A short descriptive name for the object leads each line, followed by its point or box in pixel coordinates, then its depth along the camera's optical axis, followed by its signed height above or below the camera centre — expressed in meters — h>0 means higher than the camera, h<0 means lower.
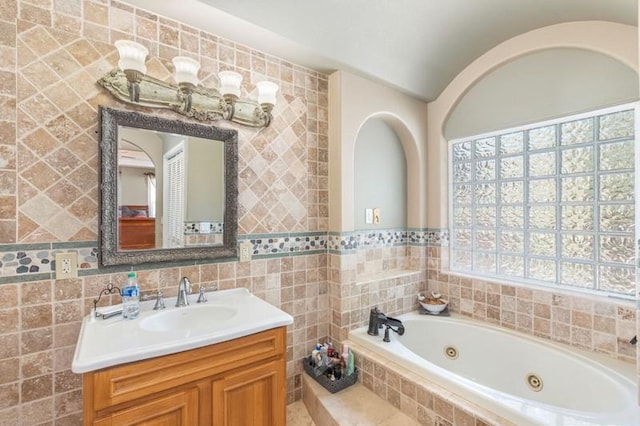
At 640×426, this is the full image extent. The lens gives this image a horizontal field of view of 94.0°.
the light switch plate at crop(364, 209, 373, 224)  2.57 -0.02
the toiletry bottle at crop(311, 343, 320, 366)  2.07 -1.00
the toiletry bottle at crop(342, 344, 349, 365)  2.05 -0.97
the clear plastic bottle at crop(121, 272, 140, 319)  1.40 -0.41
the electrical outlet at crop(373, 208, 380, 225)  2.63 -0.02
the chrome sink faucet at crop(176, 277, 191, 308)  1.59 -0.42
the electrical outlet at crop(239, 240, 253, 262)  1.89 -0.23
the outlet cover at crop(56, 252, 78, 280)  1.36 -0.23
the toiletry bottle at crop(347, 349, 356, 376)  2.01 -1.02
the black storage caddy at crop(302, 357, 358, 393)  1.92 -1.10
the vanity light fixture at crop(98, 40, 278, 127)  1.44 +0.68
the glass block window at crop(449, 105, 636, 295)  1.88 +0.08
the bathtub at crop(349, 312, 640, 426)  1.36 -0.93
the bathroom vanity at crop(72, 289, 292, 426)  1.03 -0.60
